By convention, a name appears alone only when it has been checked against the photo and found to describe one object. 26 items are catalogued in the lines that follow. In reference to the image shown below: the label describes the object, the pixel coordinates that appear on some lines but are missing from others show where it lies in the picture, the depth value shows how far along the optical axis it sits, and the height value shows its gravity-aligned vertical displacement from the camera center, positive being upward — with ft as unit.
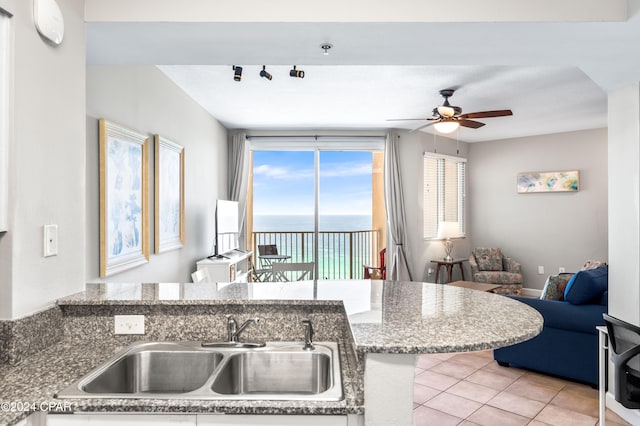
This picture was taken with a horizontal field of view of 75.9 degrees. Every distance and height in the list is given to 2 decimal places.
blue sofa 10.53 -3.12
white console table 14.47 -1.83
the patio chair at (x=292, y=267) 14.64 -1.91
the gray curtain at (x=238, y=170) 20.54 +2.23
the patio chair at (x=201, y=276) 11.29 -1.78
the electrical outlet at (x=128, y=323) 5.25 -1.39
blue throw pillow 10.55 -1.91
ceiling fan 13.79 +3.36
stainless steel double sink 4.85 -1.84
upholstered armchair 21.29 -3.02
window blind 22.61 +1.29
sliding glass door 21.76 +0.35
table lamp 21.06 -0.85
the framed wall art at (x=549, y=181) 21.33 +1.70
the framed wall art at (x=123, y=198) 8.60 +0.39
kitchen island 3.71 -1.23
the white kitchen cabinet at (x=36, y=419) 3.63 -1.82
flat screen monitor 15.78 -0.47
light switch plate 4.91 -0.31
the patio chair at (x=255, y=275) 20.94 -3.18
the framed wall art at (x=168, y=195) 11.36 +0.60
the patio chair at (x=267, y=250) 20.98 -1.82
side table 21.65 -2.70
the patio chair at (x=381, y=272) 20.64 -3.03
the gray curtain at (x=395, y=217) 21.33 -0.17
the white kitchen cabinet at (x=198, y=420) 3.73 -1.88
